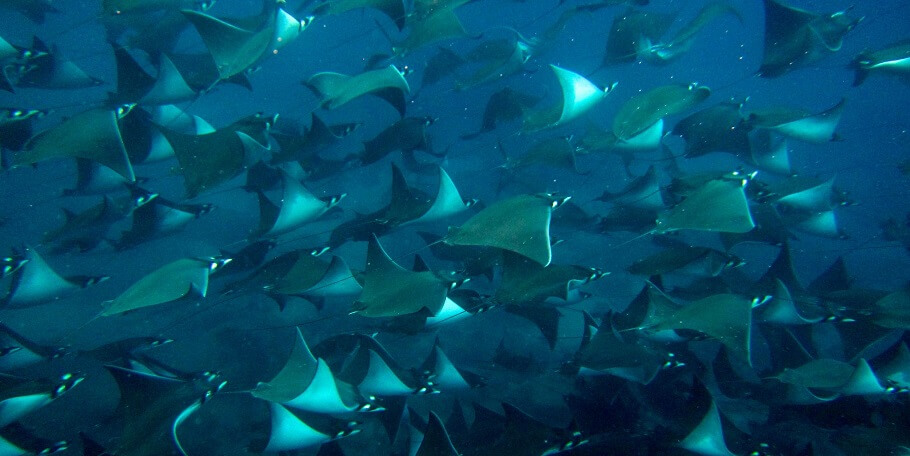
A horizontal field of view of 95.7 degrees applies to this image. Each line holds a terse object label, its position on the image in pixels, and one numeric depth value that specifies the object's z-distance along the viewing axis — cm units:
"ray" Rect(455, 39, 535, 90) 682
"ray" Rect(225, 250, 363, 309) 440
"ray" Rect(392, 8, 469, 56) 548
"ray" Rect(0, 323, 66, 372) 399
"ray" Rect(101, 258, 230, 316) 382
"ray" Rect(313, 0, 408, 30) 473
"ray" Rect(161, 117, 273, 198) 407
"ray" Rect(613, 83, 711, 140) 478
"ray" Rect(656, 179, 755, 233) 398
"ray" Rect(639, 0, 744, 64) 698
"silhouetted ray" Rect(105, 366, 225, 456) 321
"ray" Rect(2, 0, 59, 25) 739
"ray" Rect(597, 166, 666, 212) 593
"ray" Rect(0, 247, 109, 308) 432
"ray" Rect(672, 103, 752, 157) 607
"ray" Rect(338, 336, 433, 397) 392
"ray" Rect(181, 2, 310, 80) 410
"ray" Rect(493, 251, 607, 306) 396
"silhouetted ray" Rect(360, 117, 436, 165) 619
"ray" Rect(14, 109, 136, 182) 377
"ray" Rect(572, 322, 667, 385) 394
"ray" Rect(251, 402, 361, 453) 345
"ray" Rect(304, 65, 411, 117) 454
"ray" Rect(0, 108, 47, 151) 427
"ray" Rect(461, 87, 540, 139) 735
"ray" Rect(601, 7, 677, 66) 723
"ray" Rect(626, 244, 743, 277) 455
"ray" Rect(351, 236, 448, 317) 382
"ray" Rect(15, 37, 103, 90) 520
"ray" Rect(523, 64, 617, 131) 511
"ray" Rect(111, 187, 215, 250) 482
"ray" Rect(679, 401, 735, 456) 333
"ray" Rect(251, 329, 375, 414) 348
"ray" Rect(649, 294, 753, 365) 360
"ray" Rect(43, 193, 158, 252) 489
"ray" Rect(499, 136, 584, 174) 631
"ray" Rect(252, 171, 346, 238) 457
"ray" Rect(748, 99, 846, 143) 584
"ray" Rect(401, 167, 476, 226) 449
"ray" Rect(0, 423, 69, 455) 321
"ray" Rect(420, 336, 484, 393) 427
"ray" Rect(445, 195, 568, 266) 349
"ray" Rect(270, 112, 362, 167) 533
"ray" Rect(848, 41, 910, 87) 557
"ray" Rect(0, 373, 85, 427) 333
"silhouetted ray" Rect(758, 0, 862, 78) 584
